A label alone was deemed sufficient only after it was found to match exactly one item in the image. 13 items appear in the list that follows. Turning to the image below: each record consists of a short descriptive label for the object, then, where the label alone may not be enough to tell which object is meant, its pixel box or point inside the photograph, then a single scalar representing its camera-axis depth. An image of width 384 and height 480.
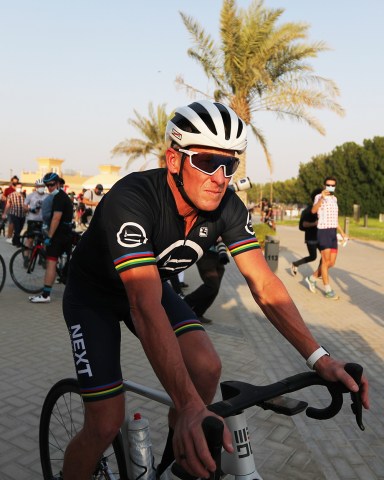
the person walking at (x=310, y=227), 9.59
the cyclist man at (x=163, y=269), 1.87
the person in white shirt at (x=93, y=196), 13.73
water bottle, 2.20
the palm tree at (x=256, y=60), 17.06
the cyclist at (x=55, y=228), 7.64
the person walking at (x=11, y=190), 14.30
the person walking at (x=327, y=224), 8.64
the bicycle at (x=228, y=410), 1.46
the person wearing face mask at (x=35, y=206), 10.31
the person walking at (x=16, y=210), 13.68
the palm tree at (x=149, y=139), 32.22
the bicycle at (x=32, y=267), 8.63
